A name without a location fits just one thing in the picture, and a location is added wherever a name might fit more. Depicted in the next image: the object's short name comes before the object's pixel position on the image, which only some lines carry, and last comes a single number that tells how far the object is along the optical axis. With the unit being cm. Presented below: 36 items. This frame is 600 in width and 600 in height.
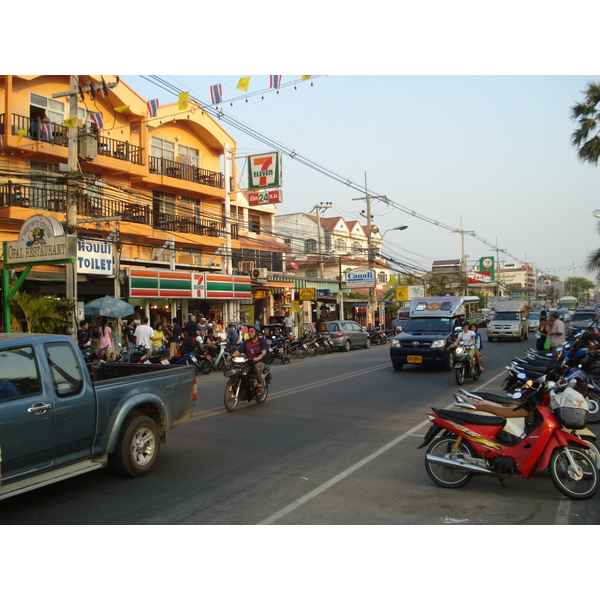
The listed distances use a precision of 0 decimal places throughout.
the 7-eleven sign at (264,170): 2722
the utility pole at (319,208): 4234
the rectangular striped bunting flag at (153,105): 2255
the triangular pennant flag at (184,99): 1838
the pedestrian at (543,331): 1703
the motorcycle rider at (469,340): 1460
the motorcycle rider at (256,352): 1174
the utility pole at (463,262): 7021
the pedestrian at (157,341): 1945
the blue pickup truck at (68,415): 521
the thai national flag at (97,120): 2160
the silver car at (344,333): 2989
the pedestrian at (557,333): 1556
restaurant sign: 1528
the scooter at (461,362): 1440
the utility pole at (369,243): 4062
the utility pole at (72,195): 1705
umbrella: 1999
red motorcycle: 581
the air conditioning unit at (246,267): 3315
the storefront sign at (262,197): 2850
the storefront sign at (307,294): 3447
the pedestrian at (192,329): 1969
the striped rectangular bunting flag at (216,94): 1945
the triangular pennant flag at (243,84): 1614
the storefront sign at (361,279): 4116
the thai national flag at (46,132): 2123
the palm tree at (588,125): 1884
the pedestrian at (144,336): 1934
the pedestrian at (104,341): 1964
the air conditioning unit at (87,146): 1733
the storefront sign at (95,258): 1958
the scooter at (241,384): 1139
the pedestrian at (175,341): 2094
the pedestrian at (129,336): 2039
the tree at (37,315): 1625
